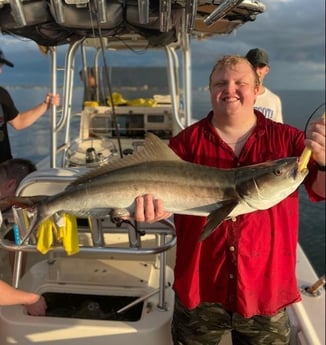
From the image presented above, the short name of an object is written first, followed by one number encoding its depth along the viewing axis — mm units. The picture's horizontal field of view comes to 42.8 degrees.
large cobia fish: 2182
